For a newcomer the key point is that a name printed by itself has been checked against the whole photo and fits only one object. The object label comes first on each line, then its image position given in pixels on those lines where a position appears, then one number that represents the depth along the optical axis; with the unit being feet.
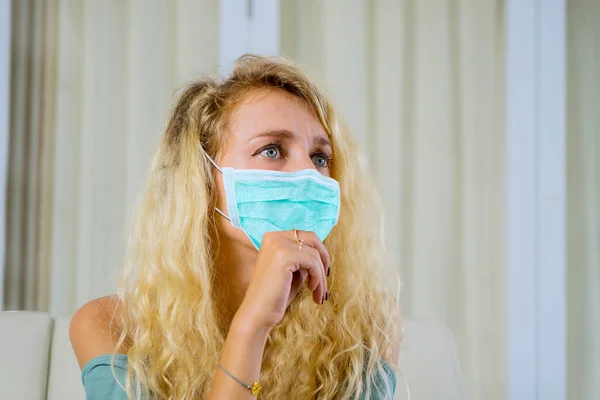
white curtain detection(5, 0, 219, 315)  7.79
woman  4.27
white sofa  5.08
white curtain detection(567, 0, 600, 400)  8.58
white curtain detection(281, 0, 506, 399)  8.24
